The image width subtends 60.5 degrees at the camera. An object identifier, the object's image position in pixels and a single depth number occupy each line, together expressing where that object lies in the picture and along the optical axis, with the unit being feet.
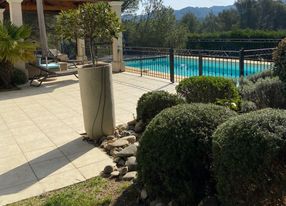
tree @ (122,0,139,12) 61.35
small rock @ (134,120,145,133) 12.52
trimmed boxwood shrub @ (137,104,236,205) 6.54
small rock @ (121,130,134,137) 12.24
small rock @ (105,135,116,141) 11.89
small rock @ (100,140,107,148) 11.37
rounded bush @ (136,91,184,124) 11.59
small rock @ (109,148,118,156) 10.52
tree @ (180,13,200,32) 75.55
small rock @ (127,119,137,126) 13.30
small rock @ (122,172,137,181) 8.73
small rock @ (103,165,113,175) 9.28
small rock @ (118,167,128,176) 9.03
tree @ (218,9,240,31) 75.66
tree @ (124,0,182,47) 53.00
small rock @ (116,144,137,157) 9.97
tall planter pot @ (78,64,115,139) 11.59
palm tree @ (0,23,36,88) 22.48
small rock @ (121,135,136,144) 11.39
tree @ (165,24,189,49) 52.35
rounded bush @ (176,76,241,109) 12.01
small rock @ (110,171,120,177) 9.04
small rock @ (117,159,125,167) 9.77
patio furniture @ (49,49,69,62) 33.40
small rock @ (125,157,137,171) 9.19
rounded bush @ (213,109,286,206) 5.11
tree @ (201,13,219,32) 76.89
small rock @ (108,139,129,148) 10.97
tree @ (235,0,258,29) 73.11
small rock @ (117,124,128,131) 13.05
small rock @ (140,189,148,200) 7.42
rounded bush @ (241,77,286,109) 11.92
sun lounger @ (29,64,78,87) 25.26
